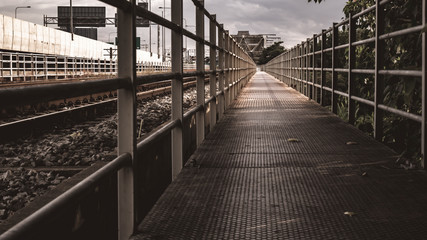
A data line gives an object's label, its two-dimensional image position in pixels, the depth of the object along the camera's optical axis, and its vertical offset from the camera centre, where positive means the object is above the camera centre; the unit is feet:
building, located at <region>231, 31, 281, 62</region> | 462.19 +28.75
